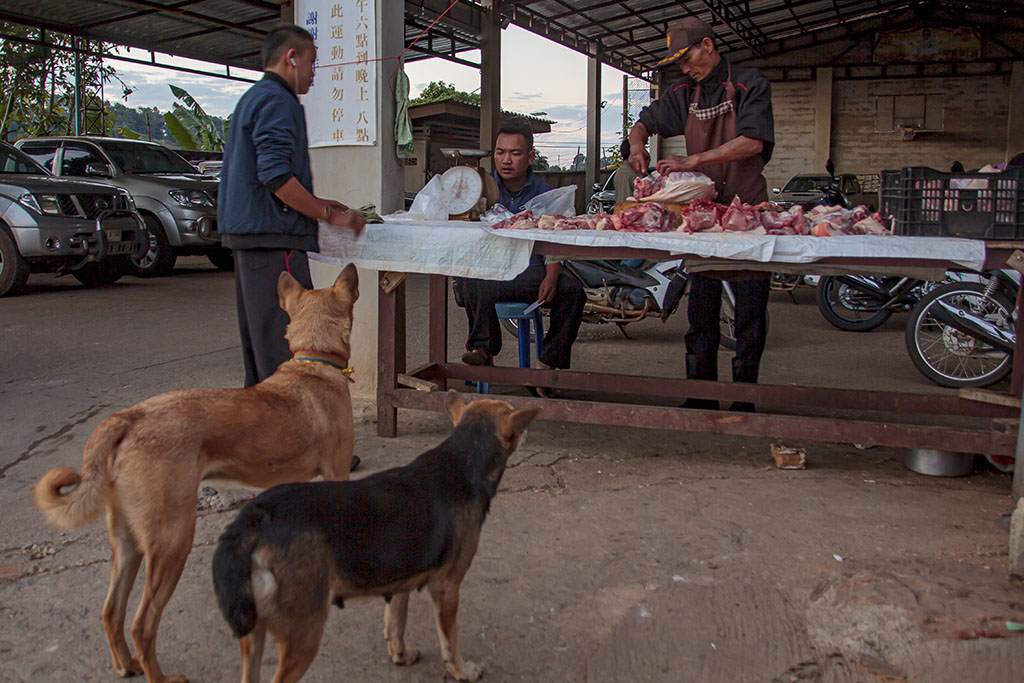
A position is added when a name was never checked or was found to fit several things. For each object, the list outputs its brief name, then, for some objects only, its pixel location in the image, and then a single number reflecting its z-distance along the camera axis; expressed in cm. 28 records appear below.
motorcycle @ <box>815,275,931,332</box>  867
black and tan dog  207
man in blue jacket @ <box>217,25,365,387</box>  364
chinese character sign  550
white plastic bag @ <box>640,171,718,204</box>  470
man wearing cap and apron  488
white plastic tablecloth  378
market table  386
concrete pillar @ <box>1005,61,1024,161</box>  2370
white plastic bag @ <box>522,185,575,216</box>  561
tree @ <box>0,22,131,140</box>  1817
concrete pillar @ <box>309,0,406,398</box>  551
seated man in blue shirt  566
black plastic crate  387
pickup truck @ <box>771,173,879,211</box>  1686
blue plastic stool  580
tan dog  239
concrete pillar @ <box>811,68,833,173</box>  2569
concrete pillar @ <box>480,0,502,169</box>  1468
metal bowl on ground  434
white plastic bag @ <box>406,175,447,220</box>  536
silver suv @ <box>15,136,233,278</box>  1234
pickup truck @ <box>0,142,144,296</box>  1016
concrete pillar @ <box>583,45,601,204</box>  2161
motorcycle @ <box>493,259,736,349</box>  821
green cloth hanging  555
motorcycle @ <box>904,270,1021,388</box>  629
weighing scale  539
